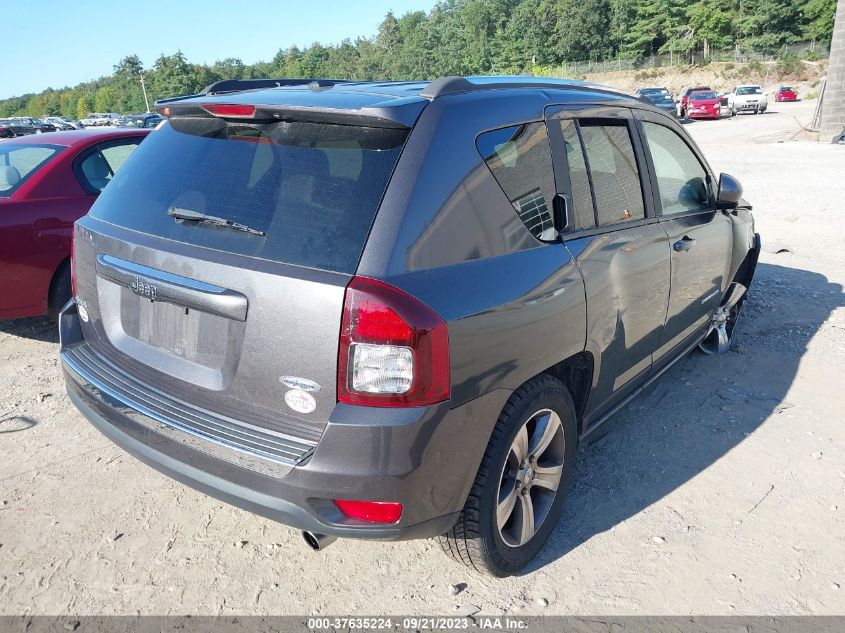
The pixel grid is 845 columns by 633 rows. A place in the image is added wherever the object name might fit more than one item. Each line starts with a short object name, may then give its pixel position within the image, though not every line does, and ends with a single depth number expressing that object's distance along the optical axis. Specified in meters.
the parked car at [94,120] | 67.53
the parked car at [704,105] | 37.06
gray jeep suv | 2.06
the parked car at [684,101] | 36.97
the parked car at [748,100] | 40.28
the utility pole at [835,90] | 22.73
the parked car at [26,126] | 53.95
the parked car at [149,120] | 29.77
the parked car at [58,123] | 63.75
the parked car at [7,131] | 50.50
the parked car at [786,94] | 52.22
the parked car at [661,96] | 33.98
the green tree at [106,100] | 125.19
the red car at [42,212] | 4.68
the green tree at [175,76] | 102.94
